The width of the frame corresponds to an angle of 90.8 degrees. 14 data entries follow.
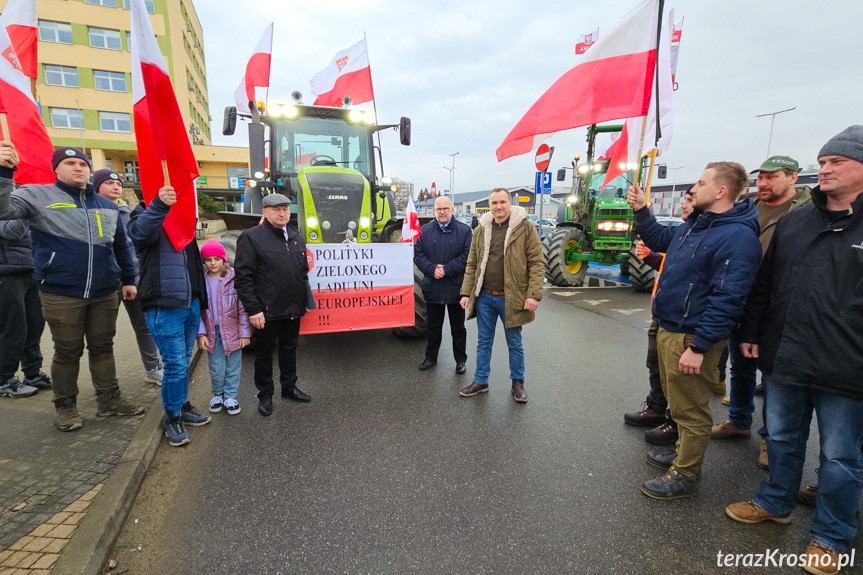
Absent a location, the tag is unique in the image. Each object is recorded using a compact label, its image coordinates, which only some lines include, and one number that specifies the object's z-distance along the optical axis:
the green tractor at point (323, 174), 5.38
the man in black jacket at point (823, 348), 2.04
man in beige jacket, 3.91
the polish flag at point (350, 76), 8.65
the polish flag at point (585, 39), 17.89
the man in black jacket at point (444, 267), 4.55
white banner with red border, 4.66
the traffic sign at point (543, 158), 10.62
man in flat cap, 3.56
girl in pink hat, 3.60
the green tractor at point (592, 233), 9.38
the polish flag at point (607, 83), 3.16
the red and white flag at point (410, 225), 5.16
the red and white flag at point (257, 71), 8.20
